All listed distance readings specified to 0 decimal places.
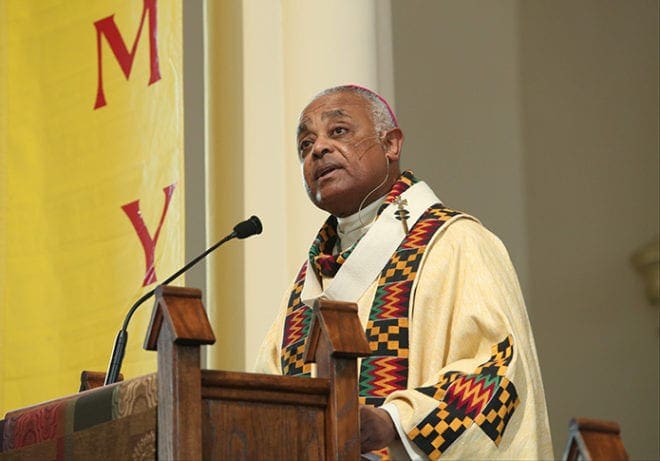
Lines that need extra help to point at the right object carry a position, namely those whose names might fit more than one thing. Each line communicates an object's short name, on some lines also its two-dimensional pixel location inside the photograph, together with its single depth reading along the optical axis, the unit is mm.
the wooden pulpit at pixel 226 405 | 5385
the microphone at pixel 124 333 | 6990
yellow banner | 12834
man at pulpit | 6933
